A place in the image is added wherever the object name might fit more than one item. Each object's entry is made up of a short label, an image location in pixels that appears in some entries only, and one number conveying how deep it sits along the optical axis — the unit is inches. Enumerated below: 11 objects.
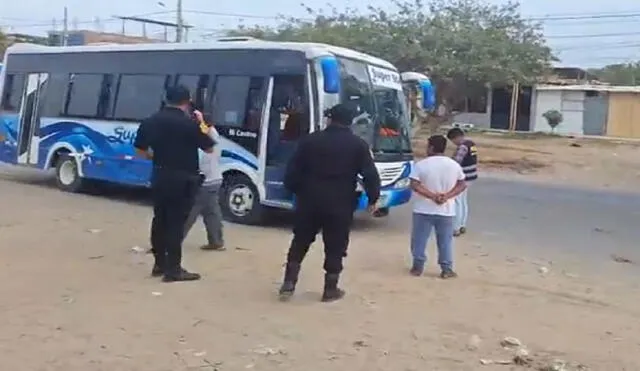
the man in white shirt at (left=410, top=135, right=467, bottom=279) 366.9
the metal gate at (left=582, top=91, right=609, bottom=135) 1902.1
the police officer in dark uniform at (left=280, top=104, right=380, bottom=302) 299.4
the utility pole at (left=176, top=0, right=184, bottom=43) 1802.4
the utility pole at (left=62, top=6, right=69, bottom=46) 2021.4
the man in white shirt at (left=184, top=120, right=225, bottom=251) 405.8
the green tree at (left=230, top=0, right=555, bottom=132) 1478.8
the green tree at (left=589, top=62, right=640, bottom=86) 2556.6
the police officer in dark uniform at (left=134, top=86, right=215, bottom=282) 326.0
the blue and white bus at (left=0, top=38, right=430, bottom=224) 512.7
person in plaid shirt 476.4
